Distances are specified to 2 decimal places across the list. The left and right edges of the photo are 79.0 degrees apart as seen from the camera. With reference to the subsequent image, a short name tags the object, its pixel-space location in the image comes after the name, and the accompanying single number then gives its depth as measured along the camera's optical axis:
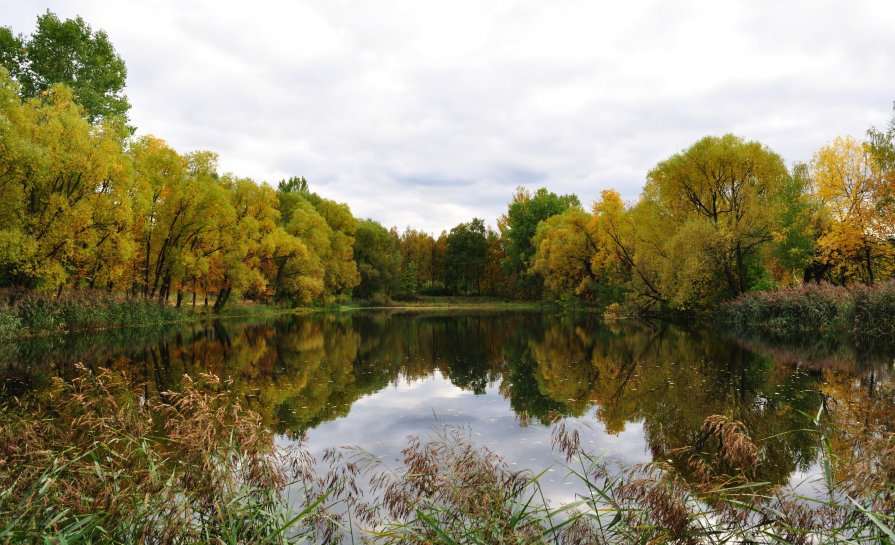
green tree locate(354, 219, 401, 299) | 71.12
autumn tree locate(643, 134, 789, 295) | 33.78
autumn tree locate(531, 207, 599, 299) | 52.47
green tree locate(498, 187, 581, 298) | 71.38
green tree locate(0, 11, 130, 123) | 33.56
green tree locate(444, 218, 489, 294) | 85.25
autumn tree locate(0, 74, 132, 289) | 23.56
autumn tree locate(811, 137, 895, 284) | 30.69
